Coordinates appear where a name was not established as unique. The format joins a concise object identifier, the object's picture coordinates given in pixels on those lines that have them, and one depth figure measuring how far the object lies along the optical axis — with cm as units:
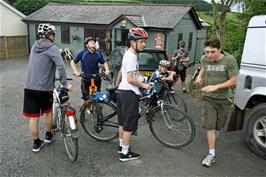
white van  395
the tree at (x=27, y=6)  2475
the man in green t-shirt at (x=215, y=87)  364
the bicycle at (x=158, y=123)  436
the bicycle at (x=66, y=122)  383
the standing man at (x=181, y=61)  869
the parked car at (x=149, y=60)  770
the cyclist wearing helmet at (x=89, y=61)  547
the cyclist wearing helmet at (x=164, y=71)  566
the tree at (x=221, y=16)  975
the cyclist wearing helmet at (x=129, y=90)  361
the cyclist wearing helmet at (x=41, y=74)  386
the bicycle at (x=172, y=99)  547
